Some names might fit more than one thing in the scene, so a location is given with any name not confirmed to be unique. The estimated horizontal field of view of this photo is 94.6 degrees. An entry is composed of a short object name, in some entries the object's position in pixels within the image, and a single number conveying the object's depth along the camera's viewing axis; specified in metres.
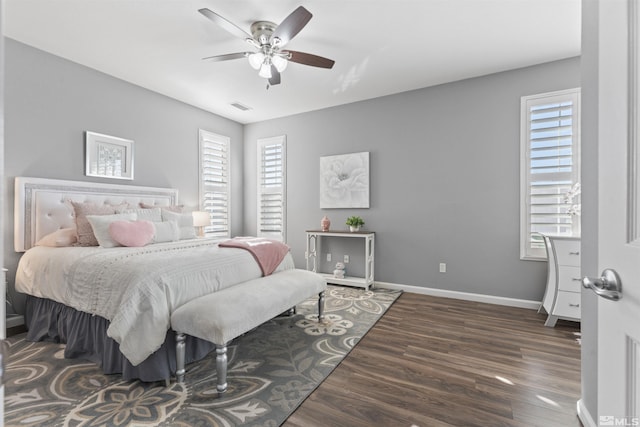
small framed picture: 3.42
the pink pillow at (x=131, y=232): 2.74
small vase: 4.51
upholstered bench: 1.85
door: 0.73
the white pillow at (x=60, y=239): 2.84
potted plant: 4.34
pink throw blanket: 2.77
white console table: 4.14
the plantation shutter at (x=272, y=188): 5.18
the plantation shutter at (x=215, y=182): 4.83
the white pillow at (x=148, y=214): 3.32
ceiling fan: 2.37
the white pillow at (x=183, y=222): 3.56
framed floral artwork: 4.44
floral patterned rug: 1.67
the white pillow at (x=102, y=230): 2.74
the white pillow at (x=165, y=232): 3.13
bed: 1.91
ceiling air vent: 4.52
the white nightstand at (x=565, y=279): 2.83
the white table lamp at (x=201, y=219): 4.28
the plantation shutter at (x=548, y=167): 3.18
